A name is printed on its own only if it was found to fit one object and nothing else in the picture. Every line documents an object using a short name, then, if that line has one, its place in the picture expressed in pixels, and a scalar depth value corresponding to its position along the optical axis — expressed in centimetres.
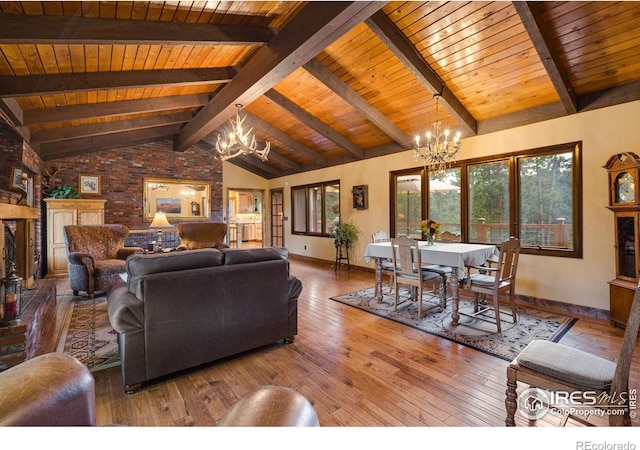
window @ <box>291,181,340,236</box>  741
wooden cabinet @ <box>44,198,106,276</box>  570
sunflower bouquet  388
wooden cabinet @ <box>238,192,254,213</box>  1222
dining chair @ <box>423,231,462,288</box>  375
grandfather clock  298
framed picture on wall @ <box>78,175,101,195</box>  650
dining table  330
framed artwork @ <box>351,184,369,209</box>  640
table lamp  527
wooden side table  672
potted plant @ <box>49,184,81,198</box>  594
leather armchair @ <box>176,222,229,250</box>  592
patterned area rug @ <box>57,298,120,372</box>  250
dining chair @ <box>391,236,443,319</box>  346
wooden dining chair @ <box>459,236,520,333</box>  304
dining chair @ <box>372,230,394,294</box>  452
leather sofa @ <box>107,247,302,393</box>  204
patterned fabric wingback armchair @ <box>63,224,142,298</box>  417
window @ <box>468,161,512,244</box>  438
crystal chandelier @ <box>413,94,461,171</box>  360
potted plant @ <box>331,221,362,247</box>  666
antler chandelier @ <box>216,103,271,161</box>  397
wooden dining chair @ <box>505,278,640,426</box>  127
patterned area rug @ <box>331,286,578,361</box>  279
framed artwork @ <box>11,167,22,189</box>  376
